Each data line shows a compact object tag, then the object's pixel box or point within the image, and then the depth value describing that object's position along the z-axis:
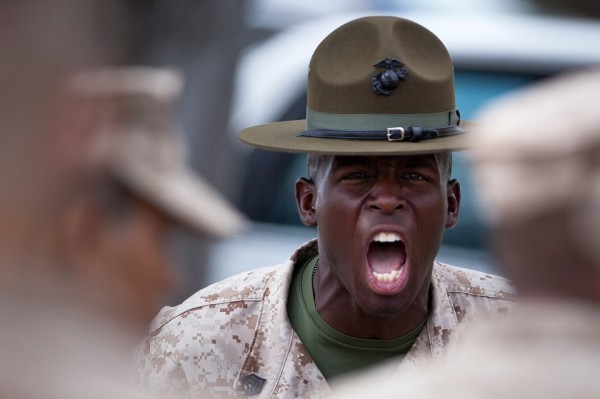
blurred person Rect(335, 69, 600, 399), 5.24
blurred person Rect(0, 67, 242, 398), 4.96
